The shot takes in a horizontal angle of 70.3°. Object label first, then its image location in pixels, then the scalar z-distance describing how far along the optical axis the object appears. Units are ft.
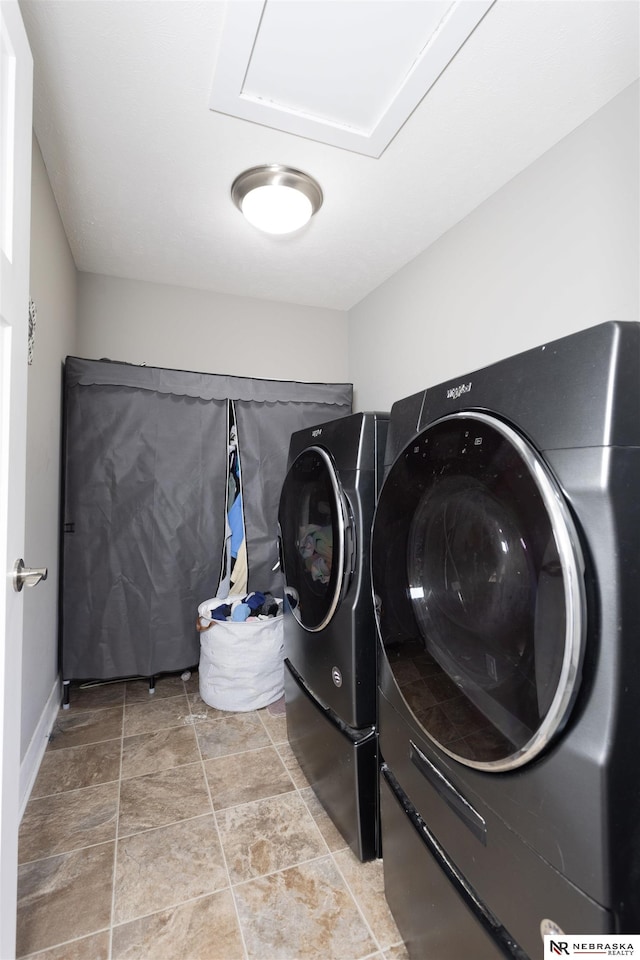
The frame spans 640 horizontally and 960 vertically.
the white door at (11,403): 3.00
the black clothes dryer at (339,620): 4.49
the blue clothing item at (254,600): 7.82
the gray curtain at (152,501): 7.51
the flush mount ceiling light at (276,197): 5.82
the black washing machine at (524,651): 2.04
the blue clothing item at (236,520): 8.50
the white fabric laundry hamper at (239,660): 7.32
